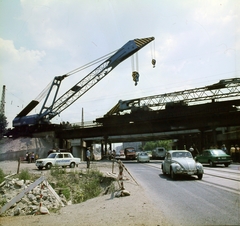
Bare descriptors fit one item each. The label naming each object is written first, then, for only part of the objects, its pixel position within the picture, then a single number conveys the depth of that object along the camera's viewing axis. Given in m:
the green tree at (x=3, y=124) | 45.41
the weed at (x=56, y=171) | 16.62
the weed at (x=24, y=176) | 15.57
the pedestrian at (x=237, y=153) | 28.88
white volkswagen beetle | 11.91
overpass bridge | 34.59
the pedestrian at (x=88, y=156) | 21.36
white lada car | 21.38
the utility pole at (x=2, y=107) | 51.90
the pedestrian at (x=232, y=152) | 30.09
